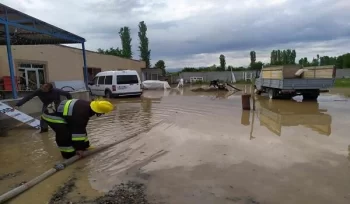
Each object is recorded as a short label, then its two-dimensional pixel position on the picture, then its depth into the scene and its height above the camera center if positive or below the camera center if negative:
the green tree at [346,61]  62.53 +0.92
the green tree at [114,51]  49.38 +3.71
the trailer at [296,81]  14.99 -0.76
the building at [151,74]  40.59 -0.39
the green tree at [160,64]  55.52 +1.33
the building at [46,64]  17.60 +0.76
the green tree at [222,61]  61.43 +1.58
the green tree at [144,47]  52.19 +4.41
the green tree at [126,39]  51.41 +5.89
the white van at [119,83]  18.97 -0.77
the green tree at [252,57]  71.06 +2.74
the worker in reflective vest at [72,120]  5.27 -0.86
